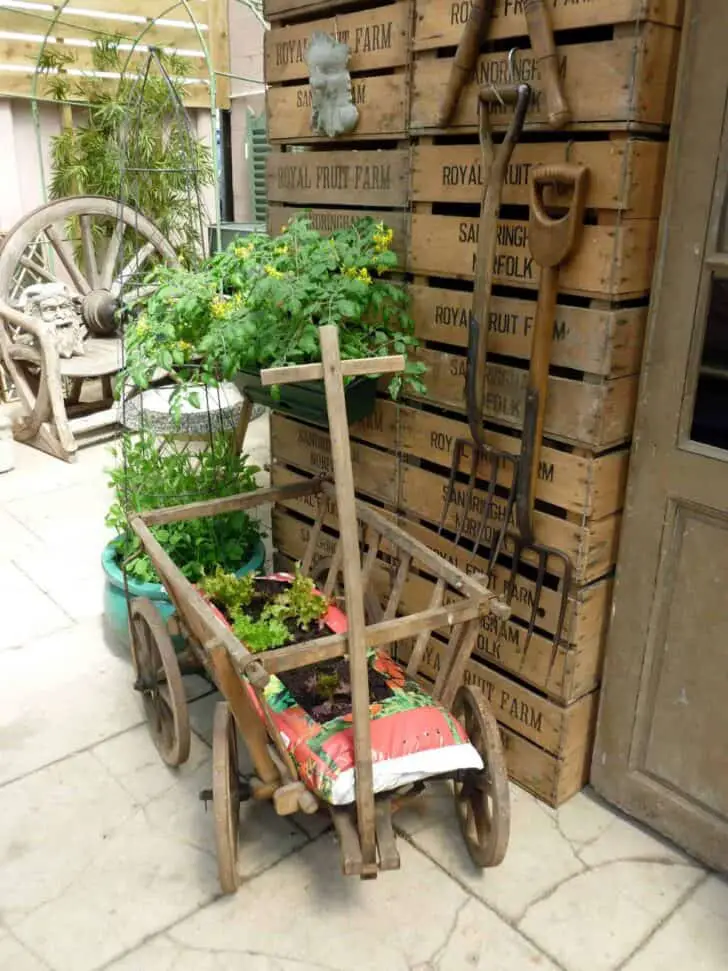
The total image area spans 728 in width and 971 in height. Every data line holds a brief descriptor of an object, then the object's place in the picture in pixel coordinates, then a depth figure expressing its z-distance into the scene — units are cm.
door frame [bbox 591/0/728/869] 184
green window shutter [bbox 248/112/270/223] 728
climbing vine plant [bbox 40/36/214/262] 627
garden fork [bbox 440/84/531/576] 199
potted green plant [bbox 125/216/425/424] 232
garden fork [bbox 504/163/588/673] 194
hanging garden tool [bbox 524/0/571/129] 191
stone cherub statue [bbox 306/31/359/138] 253
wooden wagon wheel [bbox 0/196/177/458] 523
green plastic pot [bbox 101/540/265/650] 298
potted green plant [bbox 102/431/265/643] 307
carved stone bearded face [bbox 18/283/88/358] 548
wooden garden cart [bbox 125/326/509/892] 187
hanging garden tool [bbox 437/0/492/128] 205
